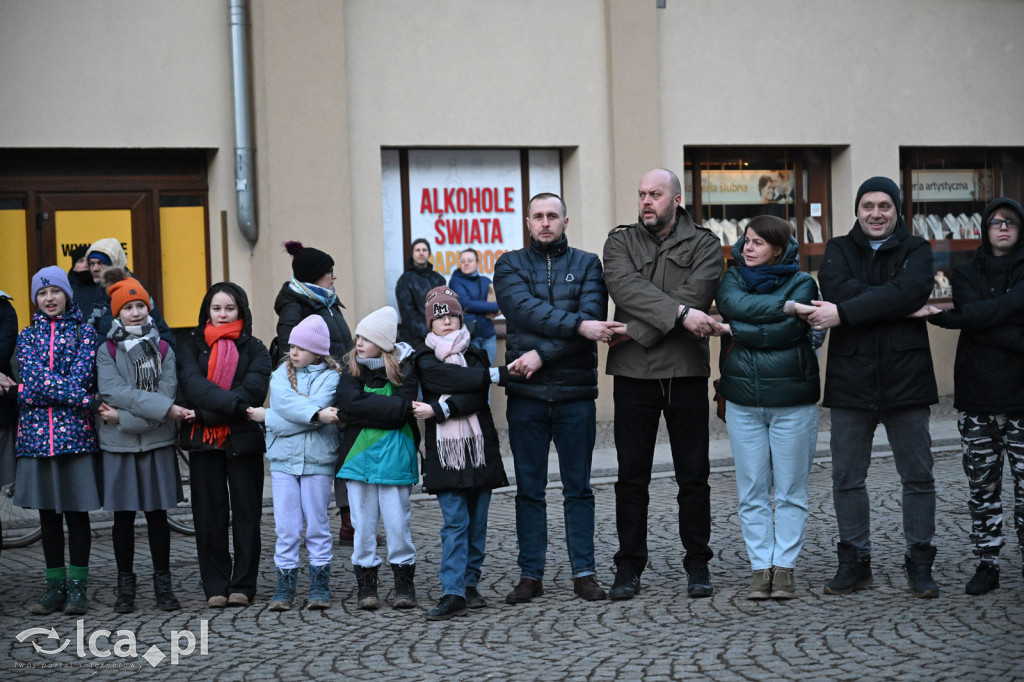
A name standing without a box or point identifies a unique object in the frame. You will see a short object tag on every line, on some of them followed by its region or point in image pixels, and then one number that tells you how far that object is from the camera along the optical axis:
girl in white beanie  6.40
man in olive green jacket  6.50
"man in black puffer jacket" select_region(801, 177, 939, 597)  6.27
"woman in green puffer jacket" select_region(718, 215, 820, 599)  6.36
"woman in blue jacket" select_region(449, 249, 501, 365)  13.20
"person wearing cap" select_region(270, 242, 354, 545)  7.81
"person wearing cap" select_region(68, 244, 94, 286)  9.80
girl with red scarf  6.64
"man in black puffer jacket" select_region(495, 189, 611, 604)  6.54
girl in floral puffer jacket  6.60
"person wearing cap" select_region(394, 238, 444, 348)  12.75
